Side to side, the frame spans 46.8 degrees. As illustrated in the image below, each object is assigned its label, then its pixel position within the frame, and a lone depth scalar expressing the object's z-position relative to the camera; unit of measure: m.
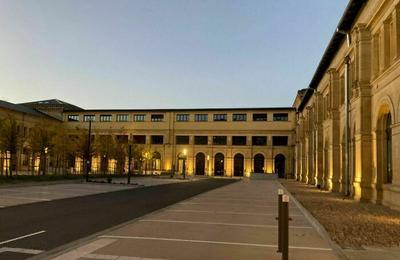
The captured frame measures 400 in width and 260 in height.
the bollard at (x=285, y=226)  7.25
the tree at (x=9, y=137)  42.34
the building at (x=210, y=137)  92.25
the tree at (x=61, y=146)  54.06
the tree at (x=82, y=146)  57.37
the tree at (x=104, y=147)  65.94
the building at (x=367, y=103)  19.48
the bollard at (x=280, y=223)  7.97
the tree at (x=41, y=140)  49.41
